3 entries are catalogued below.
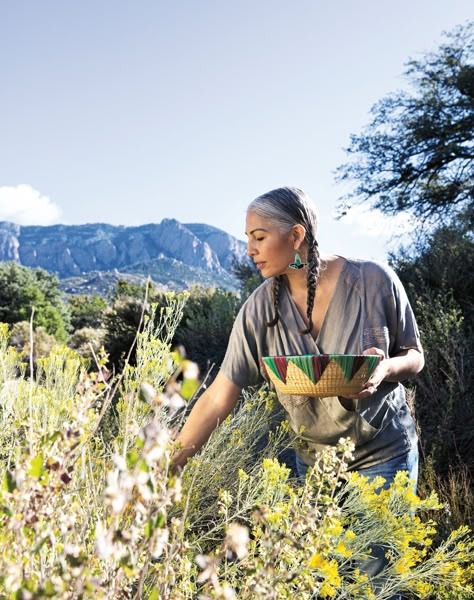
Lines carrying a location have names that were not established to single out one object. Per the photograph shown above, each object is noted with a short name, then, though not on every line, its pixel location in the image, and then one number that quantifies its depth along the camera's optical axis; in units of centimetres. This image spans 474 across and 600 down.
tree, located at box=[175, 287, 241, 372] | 742
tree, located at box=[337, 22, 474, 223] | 1298
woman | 190
